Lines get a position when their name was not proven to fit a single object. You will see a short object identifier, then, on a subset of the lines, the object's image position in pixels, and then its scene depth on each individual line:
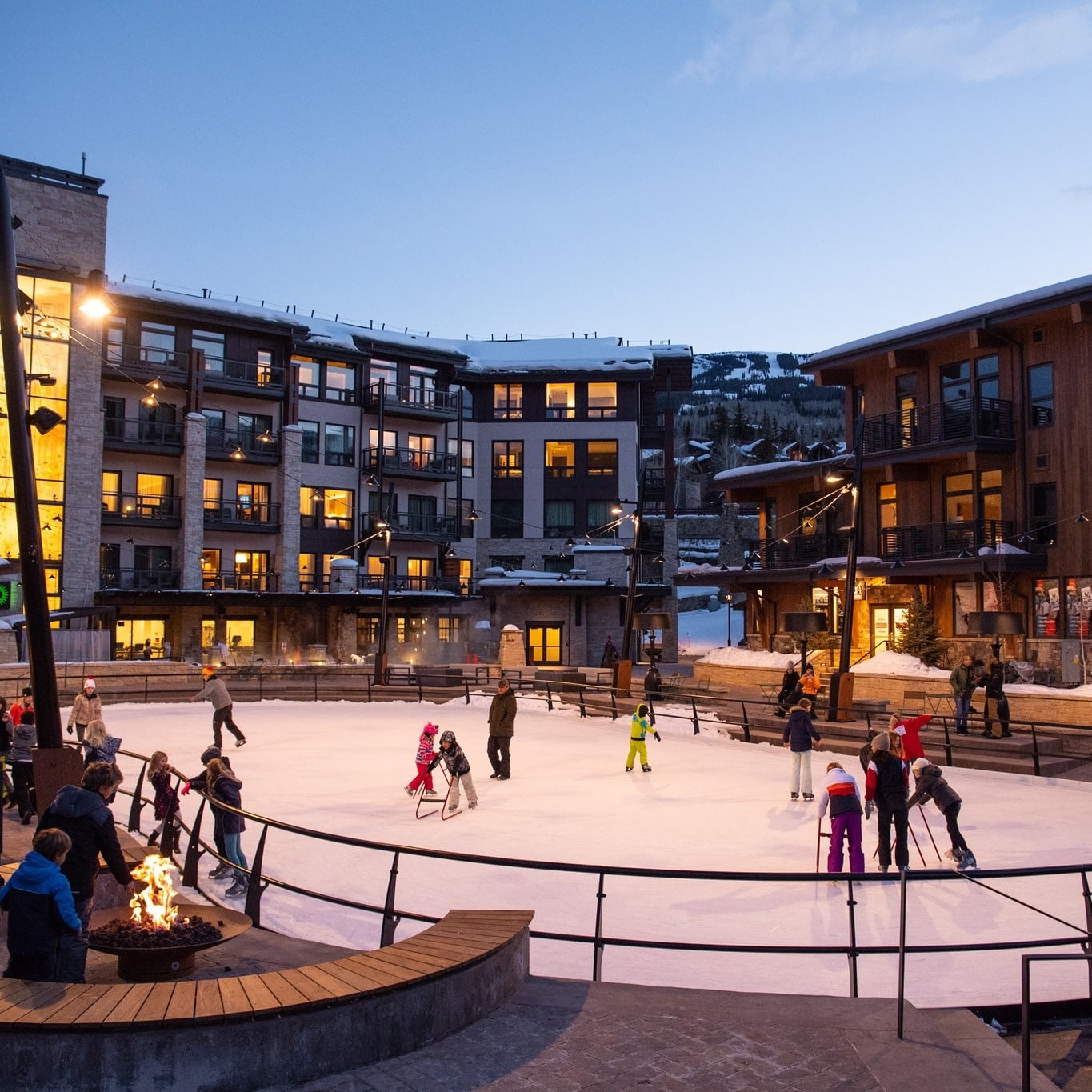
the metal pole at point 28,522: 10.19
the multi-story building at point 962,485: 29.81
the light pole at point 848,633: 24.06
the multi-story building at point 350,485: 45.12
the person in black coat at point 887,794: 12.19
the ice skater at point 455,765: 15.48
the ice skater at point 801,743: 16.75
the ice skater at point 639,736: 19.64
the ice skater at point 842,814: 11.63
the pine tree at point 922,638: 28.44
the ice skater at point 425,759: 15.93
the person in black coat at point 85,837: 7.17
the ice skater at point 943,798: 12.05
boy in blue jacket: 6.18
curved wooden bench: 4.96
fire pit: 7.02
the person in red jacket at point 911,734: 15.82
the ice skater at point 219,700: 21.19
